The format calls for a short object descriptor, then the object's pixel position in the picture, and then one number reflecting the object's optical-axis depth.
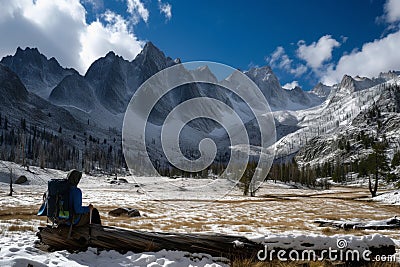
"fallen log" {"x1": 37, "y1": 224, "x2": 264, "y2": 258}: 7.48
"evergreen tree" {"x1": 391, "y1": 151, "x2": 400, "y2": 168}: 77.22
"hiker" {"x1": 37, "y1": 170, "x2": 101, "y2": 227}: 7.76
